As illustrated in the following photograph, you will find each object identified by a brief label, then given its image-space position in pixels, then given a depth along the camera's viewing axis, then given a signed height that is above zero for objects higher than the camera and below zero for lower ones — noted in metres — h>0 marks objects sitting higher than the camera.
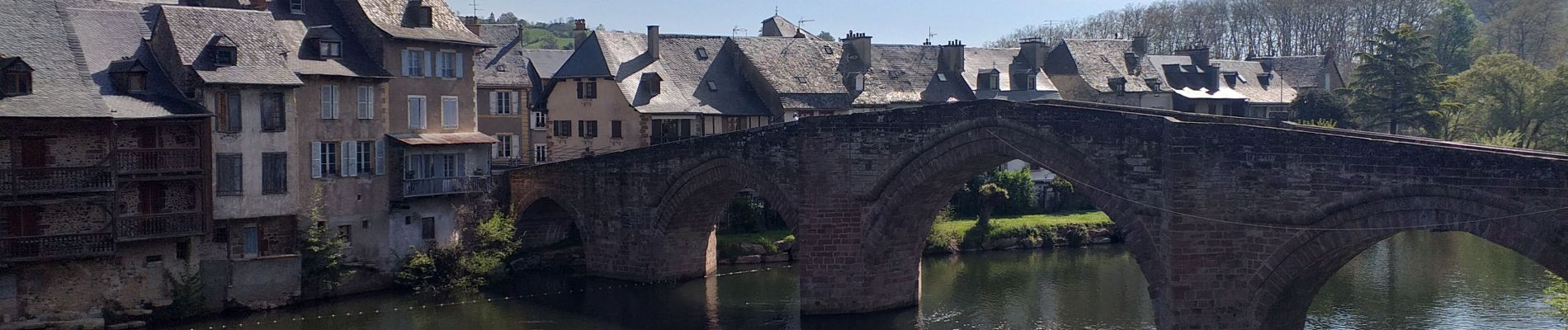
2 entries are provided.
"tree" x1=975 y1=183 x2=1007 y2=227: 48.97 -2.05
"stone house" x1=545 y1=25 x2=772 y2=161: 46.06 +1.74
